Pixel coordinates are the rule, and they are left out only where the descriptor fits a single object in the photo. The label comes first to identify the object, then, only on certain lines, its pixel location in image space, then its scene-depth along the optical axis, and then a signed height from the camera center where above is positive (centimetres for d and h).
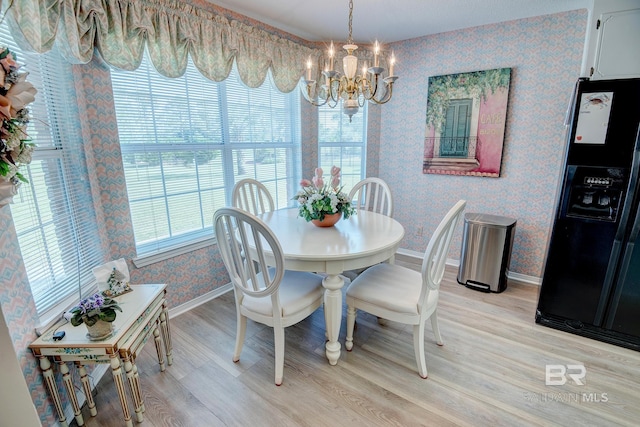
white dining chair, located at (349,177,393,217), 260 -41
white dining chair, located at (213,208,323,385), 155 -85
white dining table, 169 -58
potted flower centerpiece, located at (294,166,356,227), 203 -37
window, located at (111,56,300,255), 218 +2
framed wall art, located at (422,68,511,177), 289 +22
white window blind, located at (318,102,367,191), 356 +4
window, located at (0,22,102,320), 149 -28
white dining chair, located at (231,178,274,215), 254 -43
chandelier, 175 +37
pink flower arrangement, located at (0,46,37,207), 82 +8
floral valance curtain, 151 +70
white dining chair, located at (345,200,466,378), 165 -88
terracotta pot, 212 -52
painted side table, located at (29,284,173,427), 134 -90
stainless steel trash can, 271 -95
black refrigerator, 188 -50
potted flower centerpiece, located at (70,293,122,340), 135 -74
